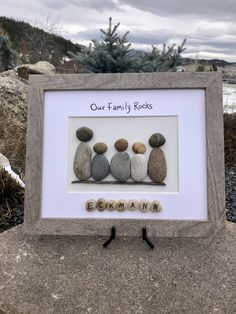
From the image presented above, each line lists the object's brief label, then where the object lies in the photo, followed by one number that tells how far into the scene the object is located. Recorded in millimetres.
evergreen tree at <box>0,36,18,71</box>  6751
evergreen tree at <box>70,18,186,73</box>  1717
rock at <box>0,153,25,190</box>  1968
